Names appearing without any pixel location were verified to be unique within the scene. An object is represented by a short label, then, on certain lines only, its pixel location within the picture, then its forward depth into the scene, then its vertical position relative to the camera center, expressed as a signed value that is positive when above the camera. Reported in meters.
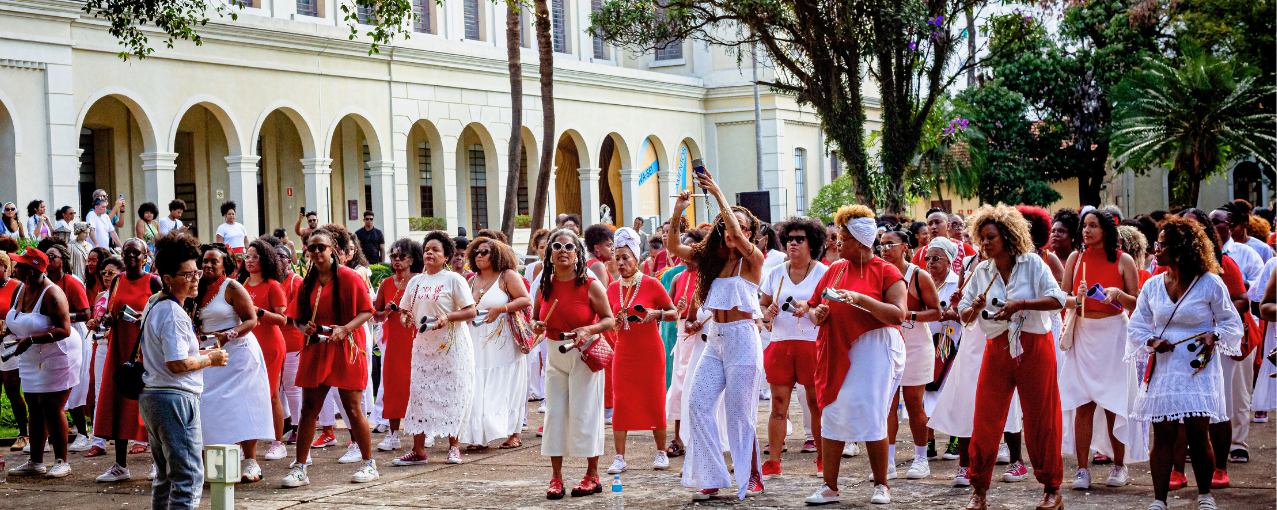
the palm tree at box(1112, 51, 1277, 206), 33.78 +2.86
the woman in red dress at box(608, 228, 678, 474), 8.78 -0.82
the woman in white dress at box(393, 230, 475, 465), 9.61 -0.78
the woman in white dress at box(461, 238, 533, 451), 10.16 -0.91
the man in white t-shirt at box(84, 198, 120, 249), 18.66 +0.52
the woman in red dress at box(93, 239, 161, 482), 8.95 -0.63
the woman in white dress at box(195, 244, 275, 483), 8.27 -0.69
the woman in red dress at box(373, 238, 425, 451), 9.99 -0.81
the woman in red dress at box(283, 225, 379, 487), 8.63 -0.58
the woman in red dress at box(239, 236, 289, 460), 9.31 -0.32
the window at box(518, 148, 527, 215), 32.16 +1.62
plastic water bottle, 7.78 -1.52
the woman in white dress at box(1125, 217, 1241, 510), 6.82 -0.64
